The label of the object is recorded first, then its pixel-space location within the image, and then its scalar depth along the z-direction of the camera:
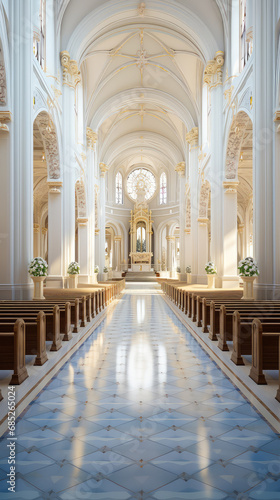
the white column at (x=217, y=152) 16.52
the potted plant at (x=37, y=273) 10.43
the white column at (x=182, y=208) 28.30
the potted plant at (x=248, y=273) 10.75
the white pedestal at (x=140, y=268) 39.12
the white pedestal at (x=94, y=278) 23.75
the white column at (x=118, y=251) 40.62
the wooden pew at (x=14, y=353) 4.67
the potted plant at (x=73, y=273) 15.89
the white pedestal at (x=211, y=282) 16.35
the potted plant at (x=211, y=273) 15.93
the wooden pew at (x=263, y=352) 4.68
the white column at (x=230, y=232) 16.20
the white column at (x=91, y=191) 23.59
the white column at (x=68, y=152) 16.52
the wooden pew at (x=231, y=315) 6.27
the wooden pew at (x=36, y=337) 5.54
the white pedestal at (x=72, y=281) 16.09
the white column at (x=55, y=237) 16.09
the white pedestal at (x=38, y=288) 10.84
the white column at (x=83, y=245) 23.17
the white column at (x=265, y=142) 10.58
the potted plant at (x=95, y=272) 24.31
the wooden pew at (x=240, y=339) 5.63
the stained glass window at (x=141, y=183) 41.56
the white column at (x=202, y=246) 21.98
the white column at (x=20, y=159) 10.19
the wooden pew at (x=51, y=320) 6.06
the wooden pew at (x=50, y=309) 7.04
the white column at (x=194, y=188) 22.45
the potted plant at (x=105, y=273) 28.89
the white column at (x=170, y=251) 40.34
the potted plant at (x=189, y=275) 22.70
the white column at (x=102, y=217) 29.12
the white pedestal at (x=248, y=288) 11.12
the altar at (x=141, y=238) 39.38
